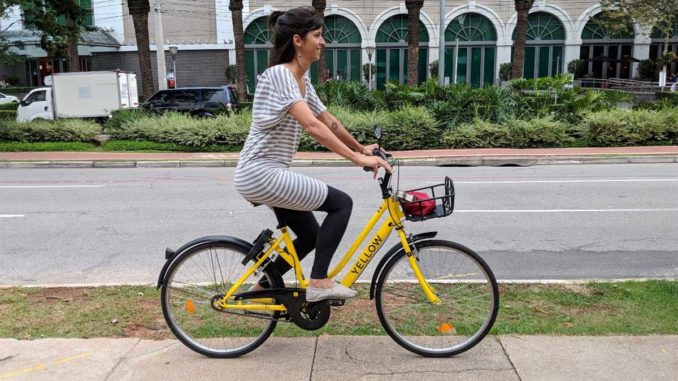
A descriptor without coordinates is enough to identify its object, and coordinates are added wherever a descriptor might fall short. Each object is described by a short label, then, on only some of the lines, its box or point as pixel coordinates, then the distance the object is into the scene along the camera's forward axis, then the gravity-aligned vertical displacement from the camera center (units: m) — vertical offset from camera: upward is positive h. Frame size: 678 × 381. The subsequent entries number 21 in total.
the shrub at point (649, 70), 44.56 -0.28
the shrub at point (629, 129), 16.91 -1.70
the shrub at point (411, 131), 17.20 -1.74
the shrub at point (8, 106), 31.76 -1.75
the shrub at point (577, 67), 45.59 -0.02
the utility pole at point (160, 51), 31.47 +1.00
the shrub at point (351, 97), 19.67 -0.89
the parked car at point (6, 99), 38.31 -1.65
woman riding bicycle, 3.39 -0.43
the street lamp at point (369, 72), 43.79 -0.27
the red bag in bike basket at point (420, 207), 3.57 -0.79
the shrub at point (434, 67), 45.22 +0.08
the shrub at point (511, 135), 17.02 -1.85
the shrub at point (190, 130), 17.59 -1.71
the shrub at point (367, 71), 45.69 -0.16
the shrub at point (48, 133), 18.61 -1.82
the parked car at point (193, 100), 22.52 -1.08
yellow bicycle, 3.69 -1.35
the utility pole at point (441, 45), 28.32 +1.06
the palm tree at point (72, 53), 24.23 +0.91
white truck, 23.98 -0.96
